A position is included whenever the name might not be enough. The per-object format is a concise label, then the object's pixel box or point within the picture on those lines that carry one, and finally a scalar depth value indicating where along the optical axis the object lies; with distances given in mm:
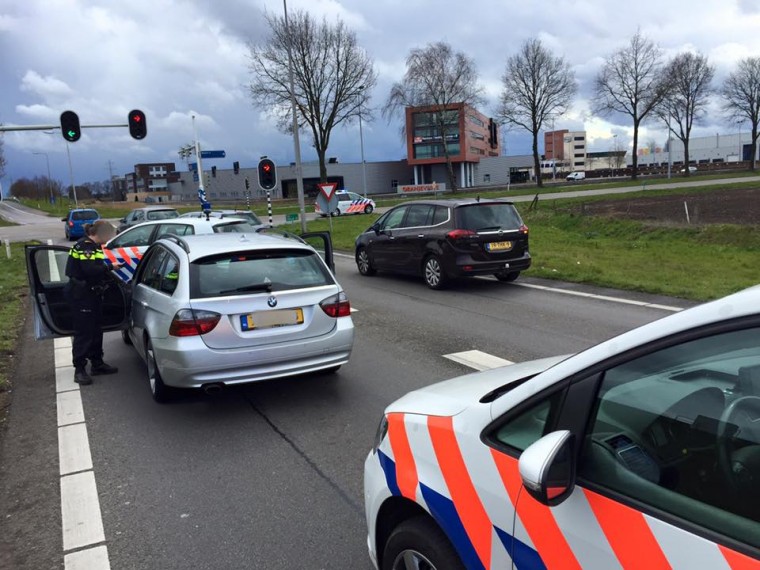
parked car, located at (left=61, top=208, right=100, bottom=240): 33344
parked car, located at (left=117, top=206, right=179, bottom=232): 22219
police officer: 6242
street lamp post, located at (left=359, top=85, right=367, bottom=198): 50719
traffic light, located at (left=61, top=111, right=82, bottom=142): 22031
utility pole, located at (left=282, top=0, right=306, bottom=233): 25594
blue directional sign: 33312
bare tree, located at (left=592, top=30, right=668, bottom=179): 54094
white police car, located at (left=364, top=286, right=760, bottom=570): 1466
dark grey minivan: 11227
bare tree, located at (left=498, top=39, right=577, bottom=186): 56344
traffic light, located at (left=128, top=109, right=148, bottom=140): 23859
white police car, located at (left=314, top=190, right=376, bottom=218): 42875
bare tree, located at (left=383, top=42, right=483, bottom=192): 57500
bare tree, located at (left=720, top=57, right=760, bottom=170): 63128
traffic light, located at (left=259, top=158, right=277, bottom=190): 24742
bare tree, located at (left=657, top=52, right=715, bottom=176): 56125
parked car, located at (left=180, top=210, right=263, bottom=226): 15033
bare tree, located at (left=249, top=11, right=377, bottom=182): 47125
